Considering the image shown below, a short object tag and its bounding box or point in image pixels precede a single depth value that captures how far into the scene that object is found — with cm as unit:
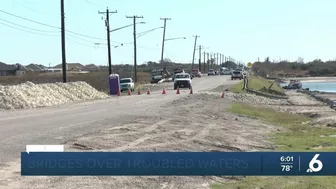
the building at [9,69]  15750
